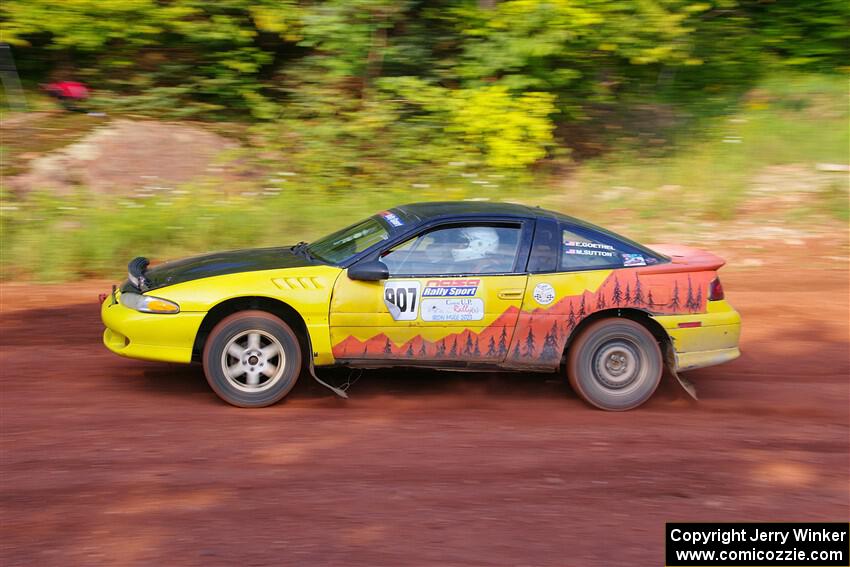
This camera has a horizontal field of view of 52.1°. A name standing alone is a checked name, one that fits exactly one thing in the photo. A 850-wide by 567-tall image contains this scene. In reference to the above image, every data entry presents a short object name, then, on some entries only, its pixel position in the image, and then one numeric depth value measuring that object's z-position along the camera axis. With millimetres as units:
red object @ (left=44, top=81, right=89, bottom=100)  13328
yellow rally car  6137
